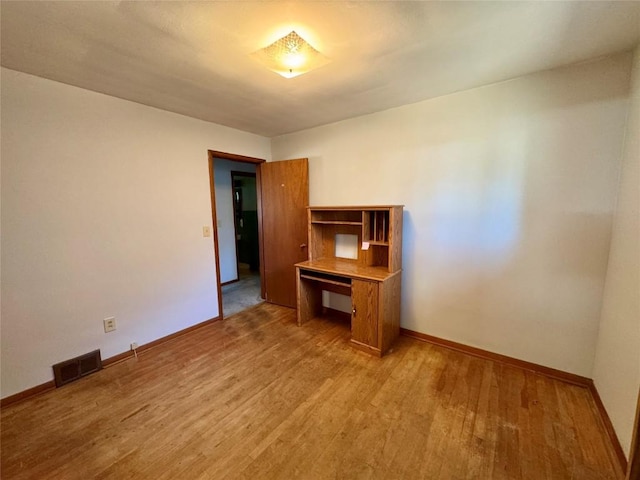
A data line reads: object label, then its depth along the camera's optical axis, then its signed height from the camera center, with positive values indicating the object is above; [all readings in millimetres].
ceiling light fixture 1540 +964
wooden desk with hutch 2406 -631
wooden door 3350 -210
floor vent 2047 -1283
